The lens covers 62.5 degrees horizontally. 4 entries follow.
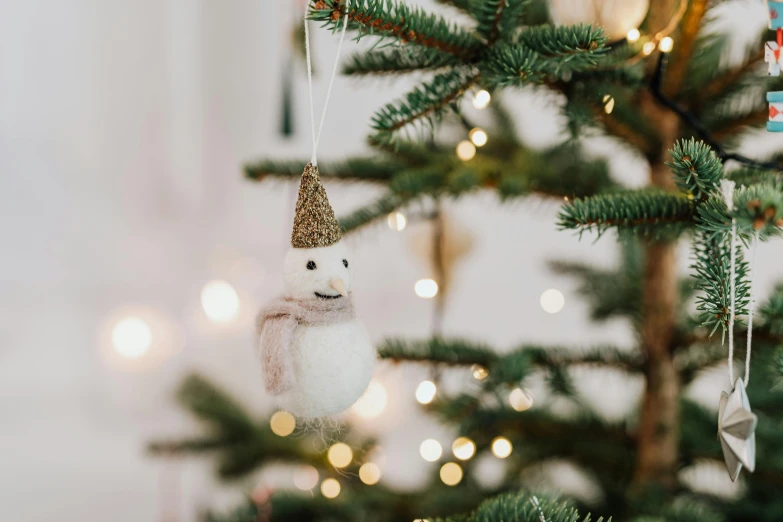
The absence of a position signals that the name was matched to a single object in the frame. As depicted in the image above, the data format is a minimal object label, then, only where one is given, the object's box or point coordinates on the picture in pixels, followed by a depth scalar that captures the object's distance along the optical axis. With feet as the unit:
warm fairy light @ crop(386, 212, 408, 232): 2.04
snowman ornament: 1.32
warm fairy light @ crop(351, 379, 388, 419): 3.49
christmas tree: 1.34
